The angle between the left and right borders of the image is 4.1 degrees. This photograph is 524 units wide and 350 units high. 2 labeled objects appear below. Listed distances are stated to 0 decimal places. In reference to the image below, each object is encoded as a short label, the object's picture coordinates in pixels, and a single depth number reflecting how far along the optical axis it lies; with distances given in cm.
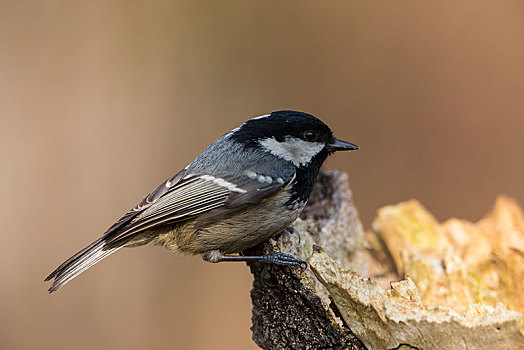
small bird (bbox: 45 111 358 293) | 236
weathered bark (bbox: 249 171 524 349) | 231
